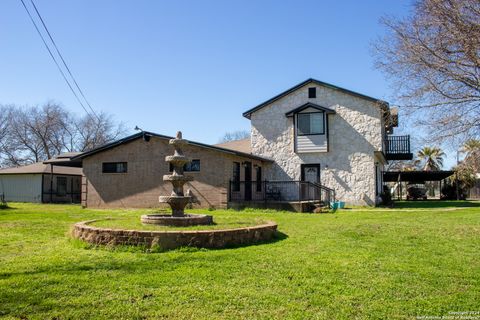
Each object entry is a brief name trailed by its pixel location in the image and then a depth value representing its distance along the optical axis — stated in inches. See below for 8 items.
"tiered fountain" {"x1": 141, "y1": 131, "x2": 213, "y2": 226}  358.9
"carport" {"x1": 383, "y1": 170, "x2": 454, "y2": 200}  1152.3
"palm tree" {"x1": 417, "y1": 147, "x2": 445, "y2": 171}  2042.3
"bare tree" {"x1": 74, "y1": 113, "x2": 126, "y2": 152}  2117.4
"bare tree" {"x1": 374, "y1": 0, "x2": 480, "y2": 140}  363.9
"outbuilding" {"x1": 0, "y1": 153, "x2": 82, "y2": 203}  1154.0
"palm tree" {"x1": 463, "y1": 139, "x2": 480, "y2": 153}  460.5
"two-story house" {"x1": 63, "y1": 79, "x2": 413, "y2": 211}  772.6
